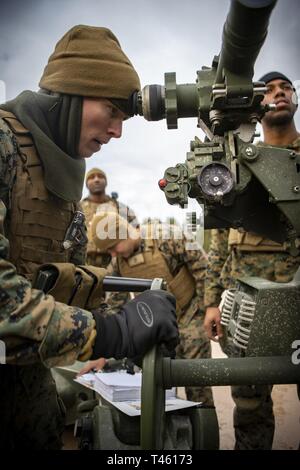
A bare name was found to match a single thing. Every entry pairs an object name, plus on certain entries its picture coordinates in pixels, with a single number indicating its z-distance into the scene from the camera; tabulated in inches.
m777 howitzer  47.3
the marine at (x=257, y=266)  98.5
